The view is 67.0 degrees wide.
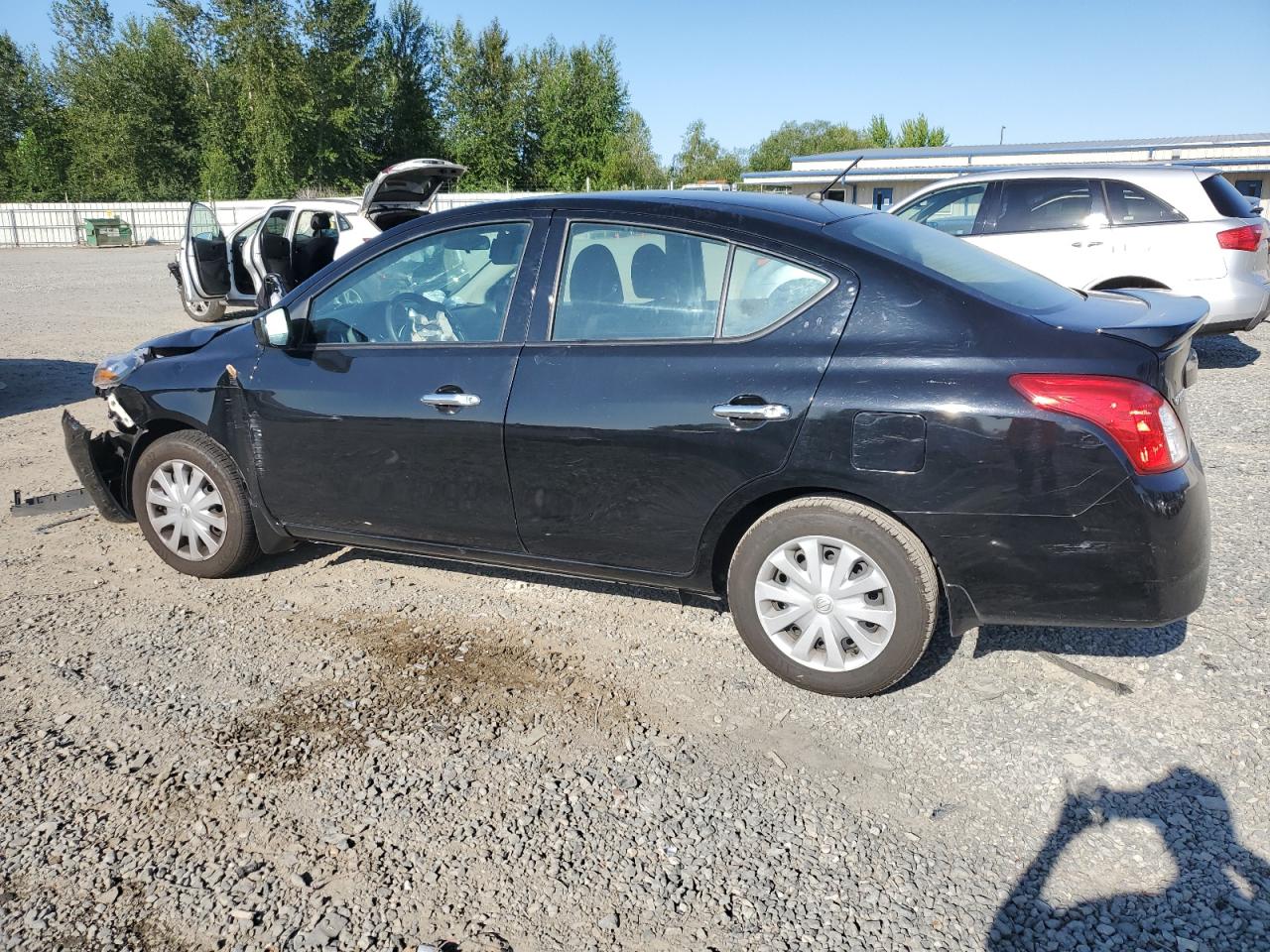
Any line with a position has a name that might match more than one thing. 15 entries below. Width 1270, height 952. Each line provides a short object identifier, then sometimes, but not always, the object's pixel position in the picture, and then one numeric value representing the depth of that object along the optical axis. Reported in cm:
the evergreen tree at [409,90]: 5362
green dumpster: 4116
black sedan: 305
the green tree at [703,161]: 6569
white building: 3856
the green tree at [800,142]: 9619
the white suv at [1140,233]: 834
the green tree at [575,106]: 5528
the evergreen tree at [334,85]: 4884
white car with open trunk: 1300
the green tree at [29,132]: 5678
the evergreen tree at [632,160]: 5084
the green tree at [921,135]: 9275
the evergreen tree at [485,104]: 5506
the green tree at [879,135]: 9581
